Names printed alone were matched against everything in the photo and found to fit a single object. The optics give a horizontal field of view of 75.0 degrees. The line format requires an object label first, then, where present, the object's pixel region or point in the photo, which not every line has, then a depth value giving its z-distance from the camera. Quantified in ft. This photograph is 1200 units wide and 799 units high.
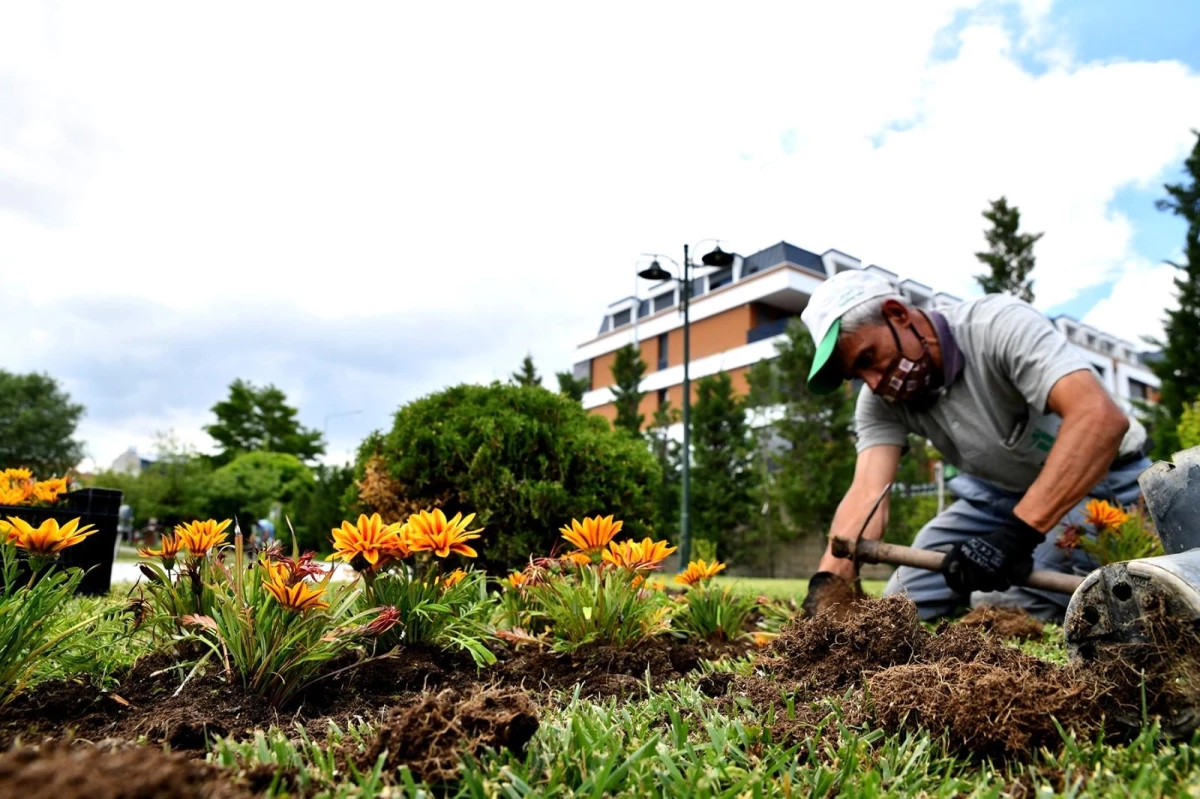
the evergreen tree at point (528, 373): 98.23
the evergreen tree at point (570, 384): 97.14
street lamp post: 43.78
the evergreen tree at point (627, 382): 92.79
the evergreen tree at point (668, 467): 73.92
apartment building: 122.52
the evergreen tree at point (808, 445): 70.74
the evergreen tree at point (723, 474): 76.74
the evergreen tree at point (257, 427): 133.59
